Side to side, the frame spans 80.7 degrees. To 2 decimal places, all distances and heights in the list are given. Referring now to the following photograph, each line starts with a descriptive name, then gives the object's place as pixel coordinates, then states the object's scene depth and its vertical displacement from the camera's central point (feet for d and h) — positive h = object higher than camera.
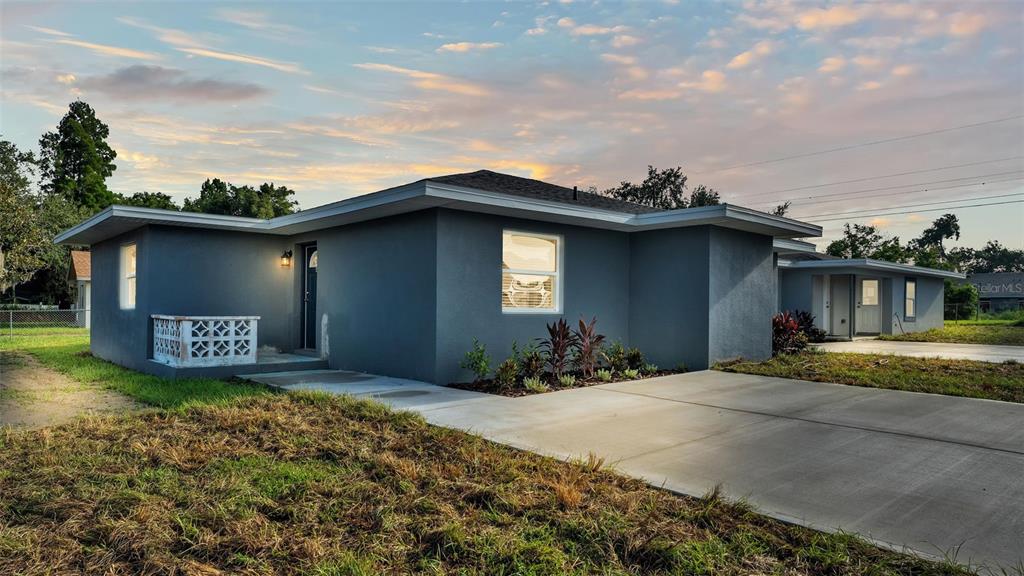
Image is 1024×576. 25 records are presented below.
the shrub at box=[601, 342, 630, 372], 31.37 -3.58
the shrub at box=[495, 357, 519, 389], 26.07 -3.67
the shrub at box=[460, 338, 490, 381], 27.61 -3.38
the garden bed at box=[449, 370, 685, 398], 25.40 -4.29
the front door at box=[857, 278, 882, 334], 72.69 -1.69
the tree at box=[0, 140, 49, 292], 74.43 +8.17
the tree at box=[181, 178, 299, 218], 115.75 +17.14
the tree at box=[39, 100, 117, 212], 121.90 +25.58
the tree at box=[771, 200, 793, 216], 142.53 +20.06
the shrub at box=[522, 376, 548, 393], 25.85 -4.12
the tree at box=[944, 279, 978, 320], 111.75 -0.79
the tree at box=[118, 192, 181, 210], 126.92 +18.92
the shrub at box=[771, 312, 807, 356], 41.73 -3.09
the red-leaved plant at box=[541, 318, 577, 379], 28.84 -2.63
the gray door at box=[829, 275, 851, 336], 68.80 -1.17
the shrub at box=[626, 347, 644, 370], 32.63 -3.68
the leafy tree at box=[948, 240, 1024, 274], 219.00 +12.80
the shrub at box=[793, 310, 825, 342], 55.31 -3.19
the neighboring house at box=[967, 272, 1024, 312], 162.61 +0.60
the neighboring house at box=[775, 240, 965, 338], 63.06 -0.09
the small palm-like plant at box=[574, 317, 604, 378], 29.71 -2.85
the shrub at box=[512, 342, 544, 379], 28.27 -3.53
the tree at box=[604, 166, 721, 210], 133.90 +22.31
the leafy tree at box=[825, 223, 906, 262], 141.69 +12.26
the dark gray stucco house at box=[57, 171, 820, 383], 28.19 +0.61
